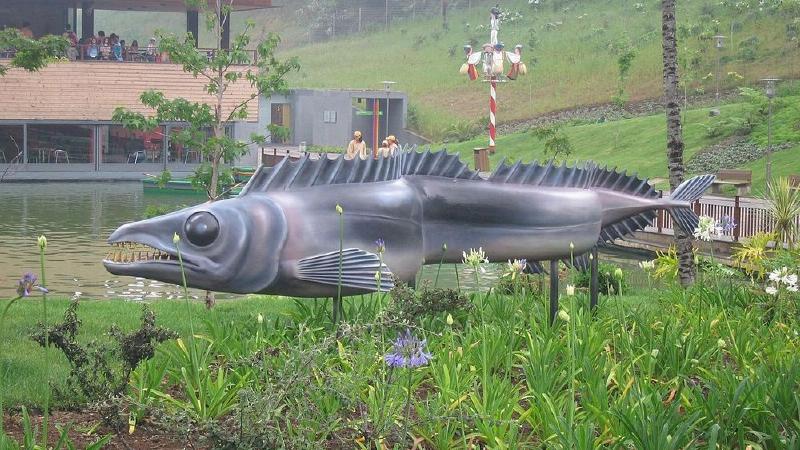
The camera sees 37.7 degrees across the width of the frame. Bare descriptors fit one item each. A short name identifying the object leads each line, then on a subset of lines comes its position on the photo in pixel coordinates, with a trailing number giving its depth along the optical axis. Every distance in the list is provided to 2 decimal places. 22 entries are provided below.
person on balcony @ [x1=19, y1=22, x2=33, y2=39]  40.42
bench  26.70
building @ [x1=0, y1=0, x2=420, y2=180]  40.75
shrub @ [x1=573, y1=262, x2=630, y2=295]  15.00
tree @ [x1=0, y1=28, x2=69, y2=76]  14.55
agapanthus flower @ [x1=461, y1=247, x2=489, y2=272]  6.79
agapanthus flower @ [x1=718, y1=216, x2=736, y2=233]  9.77
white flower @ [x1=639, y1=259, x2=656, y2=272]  8.80
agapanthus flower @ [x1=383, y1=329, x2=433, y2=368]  5.04
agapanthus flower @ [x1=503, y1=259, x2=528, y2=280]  8.02
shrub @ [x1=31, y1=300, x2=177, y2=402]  6.17
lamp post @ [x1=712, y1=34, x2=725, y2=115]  47.20
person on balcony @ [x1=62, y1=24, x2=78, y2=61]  41.25
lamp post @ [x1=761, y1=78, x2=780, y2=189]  28.58
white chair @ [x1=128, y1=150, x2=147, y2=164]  44.34
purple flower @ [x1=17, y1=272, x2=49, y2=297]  5.05
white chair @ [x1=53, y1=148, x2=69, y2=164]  42.47
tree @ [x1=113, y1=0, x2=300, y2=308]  12.92
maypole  41.14
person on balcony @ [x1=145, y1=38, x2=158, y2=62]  42.47
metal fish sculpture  7.95
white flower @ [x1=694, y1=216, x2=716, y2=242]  8.95
